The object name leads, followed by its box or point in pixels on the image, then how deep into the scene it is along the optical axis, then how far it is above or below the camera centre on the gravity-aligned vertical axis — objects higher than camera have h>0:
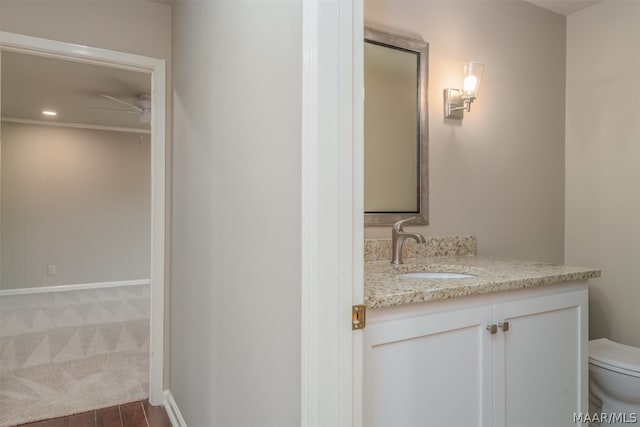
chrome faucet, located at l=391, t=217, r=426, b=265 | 1.82 -0.13
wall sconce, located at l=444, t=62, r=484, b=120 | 2.18 +0.67
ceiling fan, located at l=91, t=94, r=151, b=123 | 4.32 +1.20
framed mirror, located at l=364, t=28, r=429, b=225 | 1.98 +0.44
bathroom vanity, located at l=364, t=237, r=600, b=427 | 1.08 -0.43
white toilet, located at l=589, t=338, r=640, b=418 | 1.77 -0.77
